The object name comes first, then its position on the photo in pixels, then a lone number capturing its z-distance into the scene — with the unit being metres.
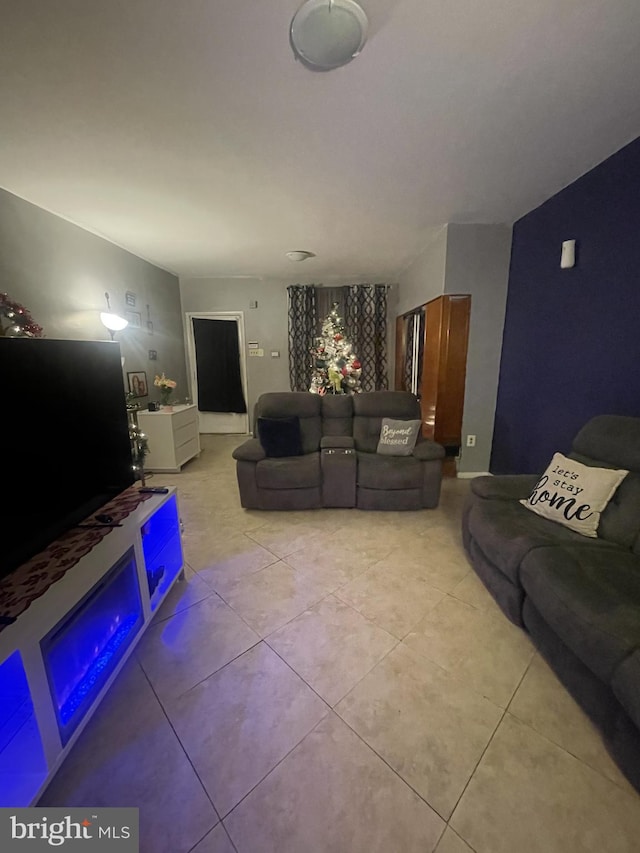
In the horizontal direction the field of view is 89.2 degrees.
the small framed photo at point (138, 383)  3.67
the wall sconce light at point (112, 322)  2.98
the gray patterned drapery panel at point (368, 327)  5.00
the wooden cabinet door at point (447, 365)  3.12
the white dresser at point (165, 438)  3.61
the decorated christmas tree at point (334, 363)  3.80
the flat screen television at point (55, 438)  1.16
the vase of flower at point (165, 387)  3.94
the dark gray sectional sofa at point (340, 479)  2.70
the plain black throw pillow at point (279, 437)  2.90
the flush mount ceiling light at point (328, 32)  1.07
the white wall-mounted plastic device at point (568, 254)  2.26
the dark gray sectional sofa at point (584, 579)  1.03
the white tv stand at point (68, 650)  0.91
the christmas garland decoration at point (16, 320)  2.05
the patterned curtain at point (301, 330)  4.98
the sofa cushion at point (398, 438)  2.90
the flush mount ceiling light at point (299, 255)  3.73
